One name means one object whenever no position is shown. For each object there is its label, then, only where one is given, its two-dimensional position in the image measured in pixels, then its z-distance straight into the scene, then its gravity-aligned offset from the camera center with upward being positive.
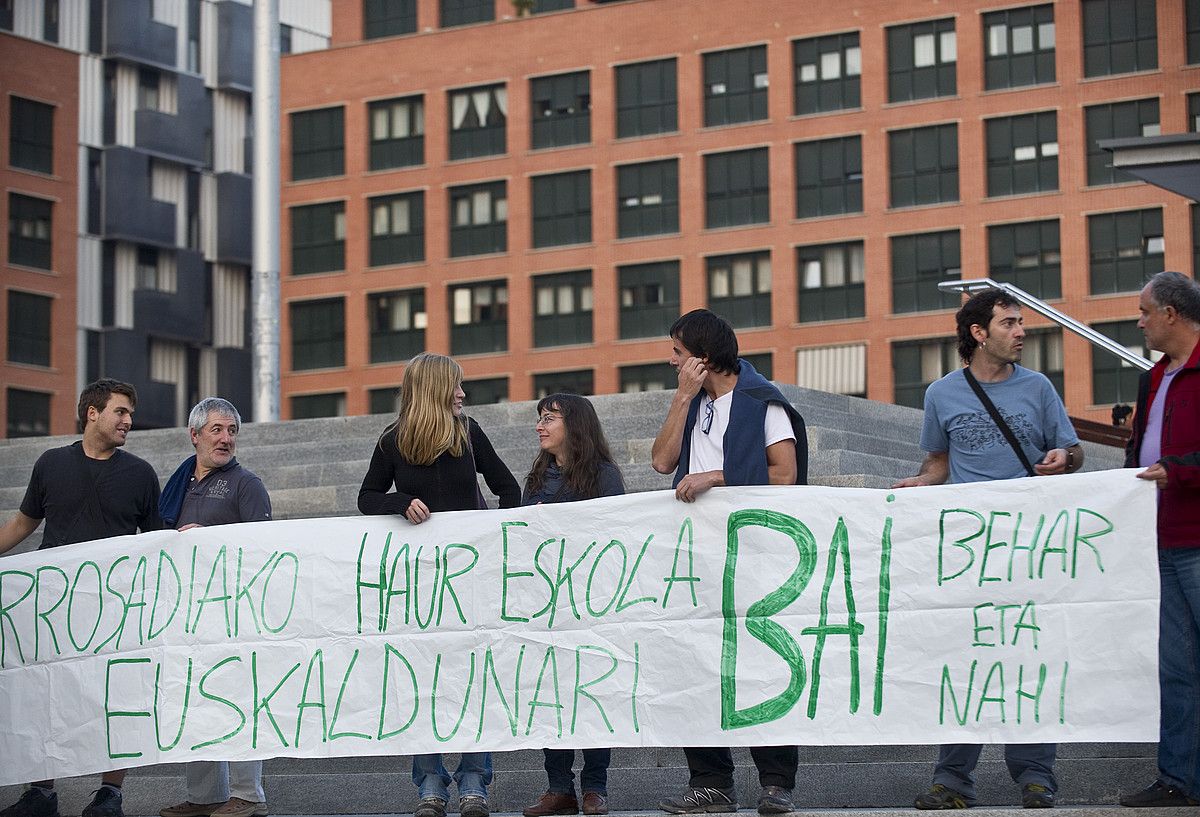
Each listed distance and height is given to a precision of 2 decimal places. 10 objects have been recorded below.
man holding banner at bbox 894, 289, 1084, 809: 7.71 +0.26
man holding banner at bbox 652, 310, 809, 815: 7.58 +0.18
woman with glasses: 8.42 +0.10
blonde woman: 7.91 +0.06
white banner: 7.36 -0.60
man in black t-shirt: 8.86 +0.01
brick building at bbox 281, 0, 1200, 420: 46.75 +7.58
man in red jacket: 7.07 -0.17
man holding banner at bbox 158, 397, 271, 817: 8.37 -0.05
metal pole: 21.03 +3.02
